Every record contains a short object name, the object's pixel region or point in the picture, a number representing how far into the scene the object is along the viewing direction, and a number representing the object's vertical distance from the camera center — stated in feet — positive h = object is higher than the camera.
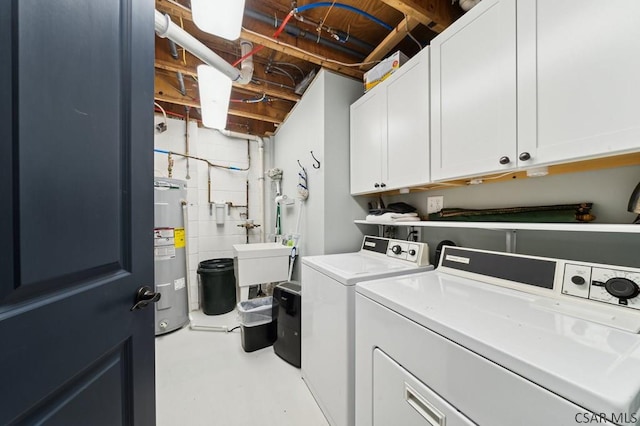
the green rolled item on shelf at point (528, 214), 3.31 -0.06
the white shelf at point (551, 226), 2.36 -0.22
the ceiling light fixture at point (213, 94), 5.90 +3.45
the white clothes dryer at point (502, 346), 1.55 -1.17
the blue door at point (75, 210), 1.53 +0.02
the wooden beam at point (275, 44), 4.64 +4.20
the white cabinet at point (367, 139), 5.59 +1.92
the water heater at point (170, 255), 7.86 -1.57
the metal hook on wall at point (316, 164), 6.86 +1.48
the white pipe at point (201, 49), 4.28 +3.60
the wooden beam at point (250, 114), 9.14 +4.11
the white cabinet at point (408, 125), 4.46 +1.86
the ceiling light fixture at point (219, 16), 3.88 +3.55
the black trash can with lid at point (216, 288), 9.19 -3.15
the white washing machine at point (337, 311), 3.79 -1.93
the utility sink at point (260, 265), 7.26 -1.78
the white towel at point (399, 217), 5.38 -0.15
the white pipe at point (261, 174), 11.48 +1.97
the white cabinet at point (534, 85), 2.32 +1.63
